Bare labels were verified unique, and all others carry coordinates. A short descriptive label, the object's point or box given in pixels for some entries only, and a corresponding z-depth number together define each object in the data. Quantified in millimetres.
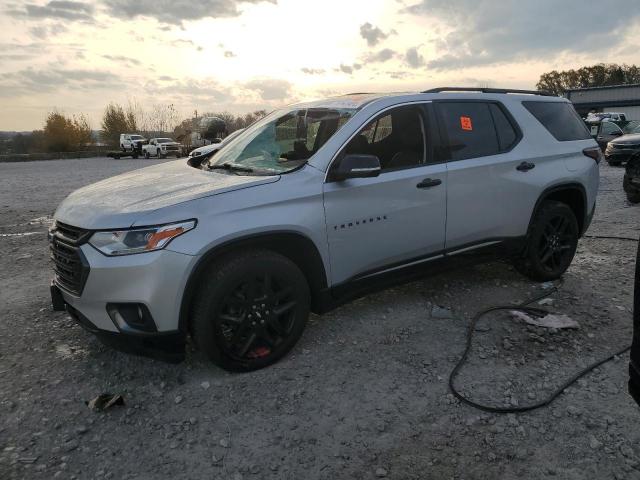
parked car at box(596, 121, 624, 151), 18386
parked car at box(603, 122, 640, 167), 13715
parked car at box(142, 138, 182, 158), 37750
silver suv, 2775
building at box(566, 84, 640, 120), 53344
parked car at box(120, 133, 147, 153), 40219
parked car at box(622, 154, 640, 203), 8648
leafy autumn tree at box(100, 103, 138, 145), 57250
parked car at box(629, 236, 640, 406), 1627
